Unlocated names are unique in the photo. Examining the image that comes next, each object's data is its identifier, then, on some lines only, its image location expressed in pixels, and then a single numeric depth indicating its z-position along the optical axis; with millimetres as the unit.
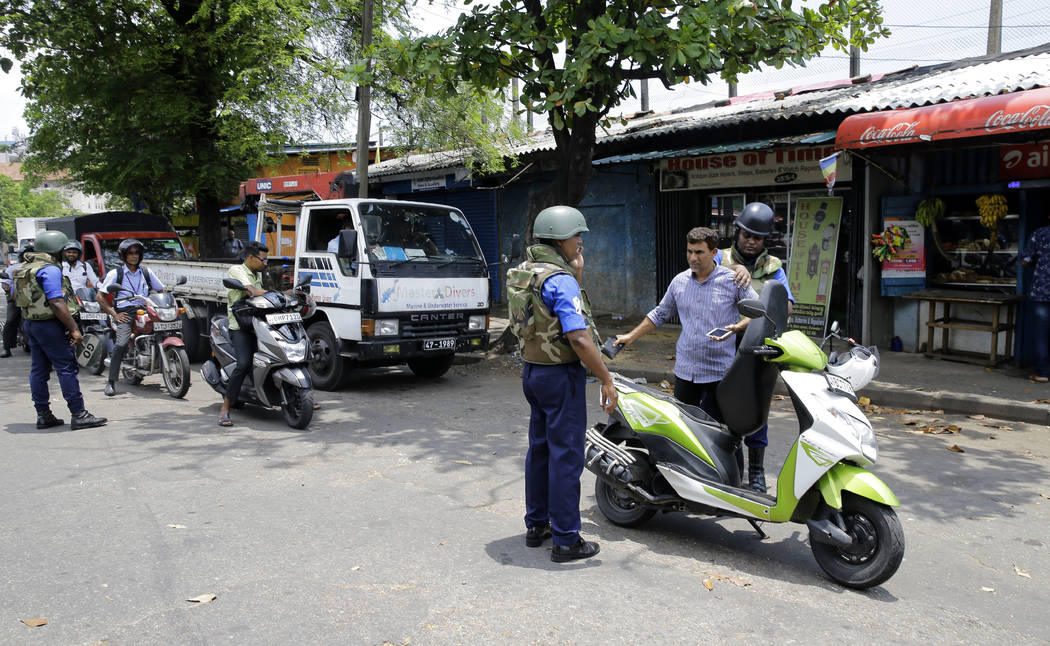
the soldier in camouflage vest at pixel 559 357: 3697
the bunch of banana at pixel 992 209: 9011
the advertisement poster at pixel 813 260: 10828
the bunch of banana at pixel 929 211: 9562
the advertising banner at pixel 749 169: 10688
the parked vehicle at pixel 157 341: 8477
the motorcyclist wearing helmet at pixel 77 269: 9898
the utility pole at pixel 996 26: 15000
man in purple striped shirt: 4422
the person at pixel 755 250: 4633
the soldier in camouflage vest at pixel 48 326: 6461
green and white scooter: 3428
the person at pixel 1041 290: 7965
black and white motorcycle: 6812
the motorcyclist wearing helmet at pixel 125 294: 8750
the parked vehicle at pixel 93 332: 9648
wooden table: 8742
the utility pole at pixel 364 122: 11438
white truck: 8047
